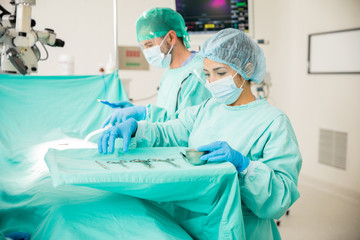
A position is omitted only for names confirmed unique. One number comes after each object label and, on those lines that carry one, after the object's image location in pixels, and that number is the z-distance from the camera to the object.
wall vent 3.44
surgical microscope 1.54
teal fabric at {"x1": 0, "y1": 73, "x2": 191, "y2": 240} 0.96
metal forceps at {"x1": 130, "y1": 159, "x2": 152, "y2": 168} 1.08
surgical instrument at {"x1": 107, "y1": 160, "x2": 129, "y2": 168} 1.10
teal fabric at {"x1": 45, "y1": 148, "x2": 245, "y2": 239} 0.93
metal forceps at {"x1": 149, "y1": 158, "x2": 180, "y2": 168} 1.13
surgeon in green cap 1.85
